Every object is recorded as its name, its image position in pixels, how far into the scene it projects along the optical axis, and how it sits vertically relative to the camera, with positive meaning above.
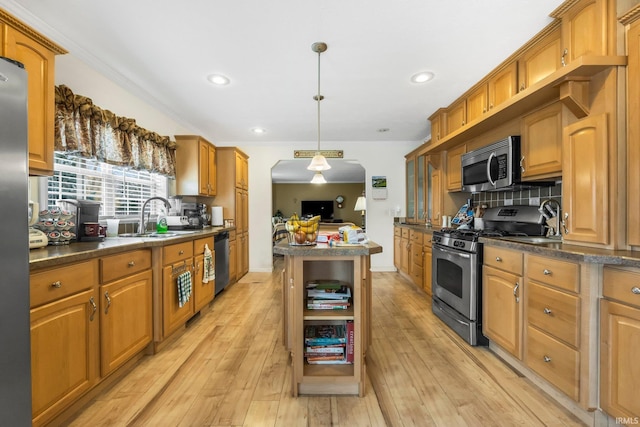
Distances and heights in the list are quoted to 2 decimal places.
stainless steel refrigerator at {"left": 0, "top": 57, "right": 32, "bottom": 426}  1.01 -0.14
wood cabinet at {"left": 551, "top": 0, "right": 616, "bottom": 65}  1.57 +1.10
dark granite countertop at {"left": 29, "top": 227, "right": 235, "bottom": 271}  1.30 -0.21
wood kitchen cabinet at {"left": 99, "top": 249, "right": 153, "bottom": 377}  1.66 -0.62
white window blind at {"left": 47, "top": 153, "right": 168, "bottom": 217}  2.20 +0.27
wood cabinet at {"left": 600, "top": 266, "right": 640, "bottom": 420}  1.23 -0.60
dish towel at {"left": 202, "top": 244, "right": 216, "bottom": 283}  3.02 -0.60
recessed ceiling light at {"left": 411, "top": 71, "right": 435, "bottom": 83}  2.64 +1.31
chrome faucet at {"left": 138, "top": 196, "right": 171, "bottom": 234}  2.78 -0.11
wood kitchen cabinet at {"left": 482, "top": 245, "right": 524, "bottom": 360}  1.89 -0.63
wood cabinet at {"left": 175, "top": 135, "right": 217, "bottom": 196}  3.80 +0.65
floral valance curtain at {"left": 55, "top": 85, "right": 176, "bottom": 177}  2.03 +0.68
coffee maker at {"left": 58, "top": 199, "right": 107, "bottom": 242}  1.99 -0.04
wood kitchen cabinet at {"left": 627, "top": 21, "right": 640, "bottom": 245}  1.43 +0.39
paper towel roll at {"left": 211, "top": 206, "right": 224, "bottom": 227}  4.26 -0.05
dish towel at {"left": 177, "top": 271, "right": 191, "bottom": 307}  2.41 -0.66
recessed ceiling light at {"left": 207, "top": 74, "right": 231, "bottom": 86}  2.68 +1.31
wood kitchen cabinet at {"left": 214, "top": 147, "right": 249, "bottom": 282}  4.42 +0.37
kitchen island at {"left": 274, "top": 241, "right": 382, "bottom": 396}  1.66 -0.73
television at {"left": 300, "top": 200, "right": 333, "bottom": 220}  11.77 +0.23
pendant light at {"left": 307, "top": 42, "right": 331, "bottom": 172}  2.74 +0.48
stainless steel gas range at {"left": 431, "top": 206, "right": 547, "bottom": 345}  2.32 -0.48
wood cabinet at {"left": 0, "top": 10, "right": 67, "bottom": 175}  1.40 +0.75
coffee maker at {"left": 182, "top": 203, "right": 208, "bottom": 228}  3.73 -0.02
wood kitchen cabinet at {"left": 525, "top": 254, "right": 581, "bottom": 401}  1.47 -0.63
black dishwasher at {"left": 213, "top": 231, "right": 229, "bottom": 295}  3.57 -0.61
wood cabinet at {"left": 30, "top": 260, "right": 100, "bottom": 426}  1.26 -0.61
